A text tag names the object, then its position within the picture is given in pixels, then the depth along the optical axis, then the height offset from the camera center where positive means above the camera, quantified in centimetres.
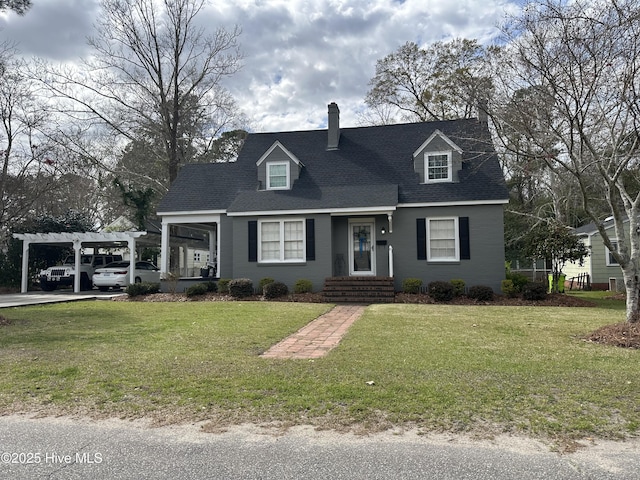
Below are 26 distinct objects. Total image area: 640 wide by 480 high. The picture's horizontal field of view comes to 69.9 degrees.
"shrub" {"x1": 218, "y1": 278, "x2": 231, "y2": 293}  1697 -74
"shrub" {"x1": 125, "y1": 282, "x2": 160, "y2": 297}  1692 -83
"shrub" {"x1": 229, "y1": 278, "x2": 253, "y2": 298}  1639 -83
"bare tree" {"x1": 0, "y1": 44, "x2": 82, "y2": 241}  2342 +530
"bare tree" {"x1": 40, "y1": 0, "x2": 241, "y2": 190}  2612 +967
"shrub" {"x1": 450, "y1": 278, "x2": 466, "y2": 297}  1532 -76
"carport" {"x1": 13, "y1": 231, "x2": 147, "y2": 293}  1966 +121
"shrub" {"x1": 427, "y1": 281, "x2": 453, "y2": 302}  1505 -91
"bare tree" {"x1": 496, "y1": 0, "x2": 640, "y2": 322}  834 +343
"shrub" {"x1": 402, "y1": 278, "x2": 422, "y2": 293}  1599 -71
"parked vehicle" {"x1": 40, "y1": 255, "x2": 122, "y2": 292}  2138 -31
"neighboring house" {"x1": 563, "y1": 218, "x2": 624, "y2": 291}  2284 +0
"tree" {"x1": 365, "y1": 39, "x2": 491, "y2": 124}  2936 +1246
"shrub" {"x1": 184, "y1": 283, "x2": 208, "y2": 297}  1670 -87
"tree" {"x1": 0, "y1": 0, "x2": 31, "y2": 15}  1125 +650
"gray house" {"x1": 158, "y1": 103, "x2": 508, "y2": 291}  1664 +211
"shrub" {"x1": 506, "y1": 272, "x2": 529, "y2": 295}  1555 -62
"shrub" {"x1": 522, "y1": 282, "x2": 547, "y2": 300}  1484 -92
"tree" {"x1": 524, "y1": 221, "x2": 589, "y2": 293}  1781 +68
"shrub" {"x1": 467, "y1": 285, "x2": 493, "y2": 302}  1504 -97
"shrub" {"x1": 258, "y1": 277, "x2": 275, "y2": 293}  1695 -60
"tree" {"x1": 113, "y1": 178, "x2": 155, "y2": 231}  2392 +349
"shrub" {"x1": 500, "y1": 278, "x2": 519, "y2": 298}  1551 -85
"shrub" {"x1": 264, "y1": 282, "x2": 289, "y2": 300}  1614 -86
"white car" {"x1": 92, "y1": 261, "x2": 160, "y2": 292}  2005 -40
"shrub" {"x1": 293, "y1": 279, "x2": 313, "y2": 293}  1659 -75
